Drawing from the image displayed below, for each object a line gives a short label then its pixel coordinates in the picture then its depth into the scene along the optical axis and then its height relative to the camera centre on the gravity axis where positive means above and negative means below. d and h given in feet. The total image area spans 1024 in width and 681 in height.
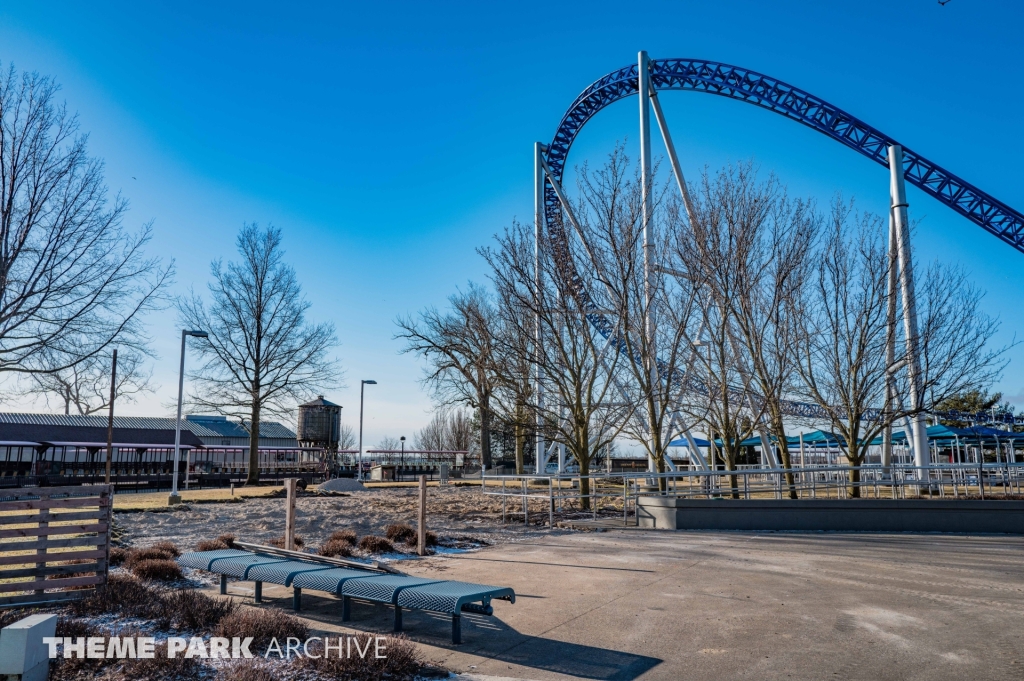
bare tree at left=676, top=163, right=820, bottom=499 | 56.85 +12.57
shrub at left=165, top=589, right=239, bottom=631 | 20.53 -5.34
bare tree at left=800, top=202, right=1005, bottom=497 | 58.08 +6.66
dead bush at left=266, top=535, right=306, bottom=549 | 36.14 -5.58
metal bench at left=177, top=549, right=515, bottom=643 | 18.69 -4.43
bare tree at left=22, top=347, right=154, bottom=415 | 64.64 +6.06
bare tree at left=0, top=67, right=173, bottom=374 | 54.49 +14.82
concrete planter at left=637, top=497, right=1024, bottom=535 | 44.34 -5.44
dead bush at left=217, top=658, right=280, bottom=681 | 15.37 -5.33
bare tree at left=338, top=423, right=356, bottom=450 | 343.71 -1.70
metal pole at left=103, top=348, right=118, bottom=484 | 59.49 +5.71
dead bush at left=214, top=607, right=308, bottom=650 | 18.83 -5.27
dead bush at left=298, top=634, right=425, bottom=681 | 15.97 -5.37
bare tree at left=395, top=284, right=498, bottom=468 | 112.16 +15.48
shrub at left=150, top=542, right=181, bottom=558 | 33.12 -5.43
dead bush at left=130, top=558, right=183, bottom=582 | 28.66 -5.53
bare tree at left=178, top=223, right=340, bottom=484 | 113.80 +14.16
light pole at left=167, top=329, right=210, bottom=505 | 73.06 +1.12
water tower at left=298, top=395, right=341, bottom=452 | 147.54 +2.74
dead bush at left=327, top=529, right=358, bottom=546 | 36.60 -5.33
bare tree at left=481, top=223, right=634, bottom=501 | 57.47 +7.96
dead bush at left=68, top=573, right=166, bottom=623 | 22.29 -5.56
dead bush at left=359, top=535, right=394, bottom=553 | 35.86 -5.63
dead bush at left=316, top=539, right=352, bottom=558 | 32.83 -5.42
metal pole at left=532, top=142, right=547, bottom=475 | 58.54 +16.12
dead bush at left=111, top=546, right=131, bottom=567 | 33.09 -5.73
